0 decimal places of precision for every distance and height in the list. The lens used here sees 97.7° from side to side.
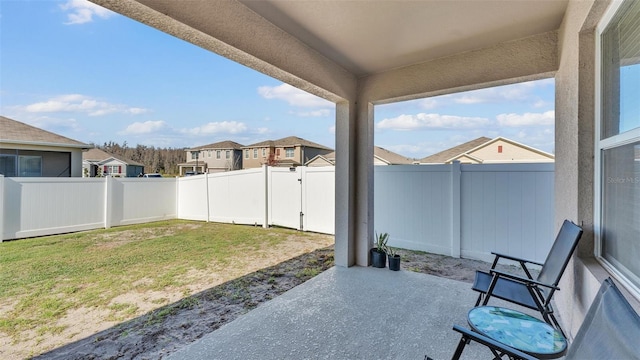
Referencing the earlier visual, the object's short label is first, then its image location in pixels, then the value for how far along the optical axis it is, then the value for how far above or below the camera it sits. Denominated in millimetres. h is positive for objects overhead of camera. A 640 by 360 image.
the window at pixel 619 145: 1436 +219
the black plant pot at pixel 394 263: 4066 -1191
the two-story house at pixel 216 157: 25145 +2208
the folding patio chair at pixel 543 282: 1972 -803
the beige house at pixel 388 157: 14552 +1360
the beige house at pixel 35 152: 8453 +880
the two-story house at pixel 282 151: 23266 +2552
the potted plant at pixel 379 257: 4207 -1139
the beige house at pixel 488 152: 11758 +1319
